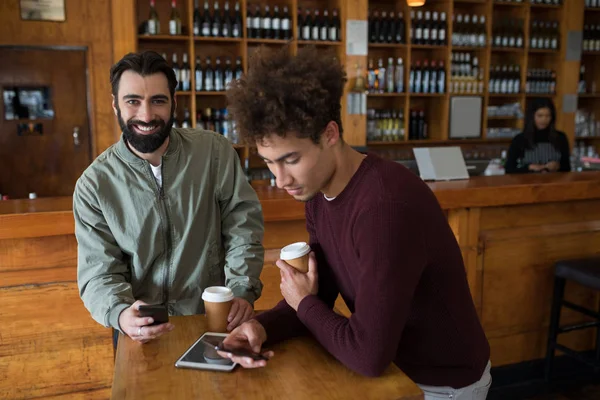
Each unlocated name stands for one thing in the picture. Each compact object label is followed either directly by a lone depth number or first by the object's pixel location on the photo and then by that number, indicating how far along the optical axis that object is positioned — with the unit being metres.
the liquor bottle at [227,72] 5.28
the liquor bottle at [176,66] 5.06
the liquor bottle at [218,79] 5.22
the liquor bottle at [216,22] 5.12
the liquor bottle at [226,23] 5.12
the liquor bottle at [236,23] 5.15
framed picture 4.74
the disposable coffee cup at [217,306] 1.37
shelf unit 5.20
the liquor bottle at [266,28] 5.25
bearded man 1.65
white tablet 1.19
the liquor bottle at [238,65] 5.32
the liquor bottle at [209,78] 5.17
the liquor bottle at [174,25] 5.02
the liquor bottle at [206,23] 5.08
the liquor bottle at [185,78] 5.08
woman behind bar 4.39
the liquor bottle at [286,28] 5.32
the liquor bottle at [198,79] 5.12
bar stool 2.70
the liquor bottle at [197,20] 5.08
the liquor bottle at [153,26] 4.90
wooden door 4.90
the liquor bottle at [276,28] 5.28
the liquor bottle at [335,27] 5.41
